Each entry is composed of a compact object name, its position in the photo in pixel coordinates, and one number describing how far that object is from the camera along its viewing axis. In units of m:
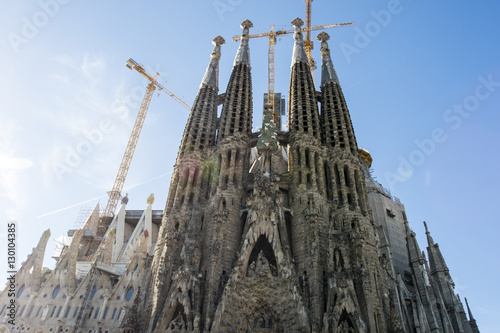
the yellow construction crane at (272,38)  50.72
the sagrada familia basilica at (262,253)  22.11
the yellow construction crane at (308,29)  54.54
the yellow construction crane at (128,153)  53.21
